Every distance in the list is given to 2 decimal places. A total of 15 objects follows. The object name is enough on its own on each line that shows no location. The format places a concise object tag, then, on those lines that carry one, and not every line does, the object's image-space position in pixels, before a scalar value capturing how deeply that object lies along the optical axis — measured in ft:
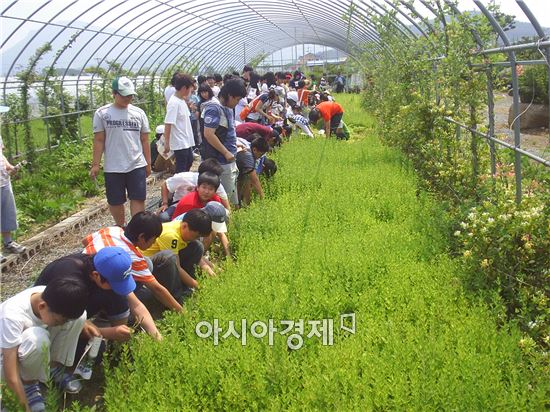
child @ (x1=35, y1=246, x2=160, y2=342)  9.53
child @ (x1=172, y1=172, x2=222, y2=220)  14.71
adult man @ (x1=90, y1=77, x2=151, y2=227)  15.78
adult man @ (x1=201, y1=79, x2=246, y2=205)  17.37
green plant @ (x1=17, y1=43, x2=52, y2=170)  30.65
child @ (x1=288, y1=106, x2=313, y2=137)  33.88
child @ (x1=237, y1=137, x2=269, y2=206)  19.90
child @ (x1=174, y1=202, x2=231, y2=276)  14.11
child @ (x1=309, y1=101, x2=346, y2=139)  33.81
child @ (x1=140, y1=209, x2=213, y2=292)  12.15
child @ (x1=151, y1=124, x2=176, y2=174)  27.52
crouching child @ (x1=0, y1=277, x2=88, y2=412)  8.35
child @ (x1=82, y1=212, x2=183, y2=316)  10.71
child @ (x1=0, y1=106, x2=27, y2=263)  16.47
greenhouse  8.46
